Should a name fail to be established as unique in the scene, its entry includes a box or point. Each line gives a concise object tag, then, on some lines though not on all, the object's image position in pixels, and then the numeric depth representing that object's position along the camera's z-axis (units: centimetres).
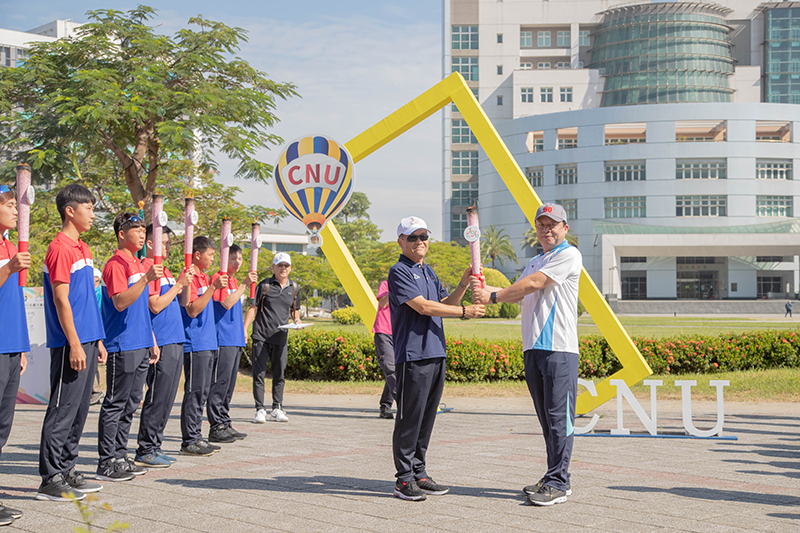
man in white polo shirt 484
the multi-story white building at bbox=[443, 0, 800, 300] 6550
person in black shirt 873
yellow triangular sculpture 843
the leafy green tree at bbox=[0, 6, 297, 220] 1116
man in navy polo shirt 490
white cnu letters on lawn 724
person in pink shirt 877
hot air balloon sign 877
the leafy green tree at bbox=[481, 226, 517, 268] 7038
